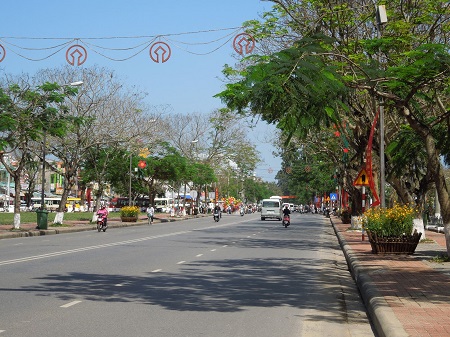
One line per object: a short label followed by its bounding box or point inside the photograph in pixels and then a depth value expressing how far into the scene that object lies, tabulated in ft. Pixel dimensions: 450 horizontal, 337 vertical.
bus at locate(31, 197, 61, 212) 404.73
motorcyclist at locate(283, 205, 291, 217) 174.50
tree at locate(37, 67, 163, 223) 151.53
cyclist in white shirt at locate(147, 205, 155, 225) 191.70
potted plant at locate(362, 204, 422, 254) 70.44
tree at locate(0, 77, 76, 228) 115.96
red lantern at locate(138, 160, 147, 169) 216.95
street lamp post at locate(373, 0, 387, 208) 84.01
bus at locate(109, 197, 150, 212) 399.44
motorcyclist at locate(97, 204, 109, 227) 139.39
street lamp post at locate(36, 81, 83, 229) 128.35
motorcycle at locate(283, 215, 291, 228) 173.44
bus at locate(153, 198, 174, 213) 395.85
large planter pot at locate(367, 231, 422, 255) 70.33
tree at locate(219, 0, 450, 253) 37.63
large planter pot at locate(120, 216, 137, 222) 192.54
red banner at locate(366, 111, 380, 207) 86.36
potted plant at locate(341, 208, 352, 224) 196.21
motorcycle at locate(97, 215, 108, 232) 138.82
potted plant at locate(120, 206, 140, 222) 192.03
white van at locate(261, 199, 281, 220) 236.63
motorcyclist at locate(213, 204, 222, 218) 218.50
